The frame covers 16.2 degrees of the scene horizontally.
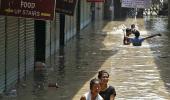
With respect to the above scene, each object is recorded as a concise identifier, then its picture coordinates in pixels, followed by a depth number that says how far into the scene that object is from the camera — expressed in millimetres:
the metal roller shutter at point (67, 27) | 31484
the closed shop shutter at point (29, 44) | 18219
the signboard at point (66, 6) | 16344
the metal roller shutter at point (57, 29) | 26931
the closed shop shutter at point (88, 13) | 54712
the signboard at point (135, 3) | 31983
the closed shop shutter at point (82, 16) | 45650
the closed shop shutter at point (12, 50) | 15344
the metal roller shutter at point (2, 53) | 14535
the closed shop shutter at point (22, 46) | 17016
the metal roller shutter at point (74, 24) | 37575
